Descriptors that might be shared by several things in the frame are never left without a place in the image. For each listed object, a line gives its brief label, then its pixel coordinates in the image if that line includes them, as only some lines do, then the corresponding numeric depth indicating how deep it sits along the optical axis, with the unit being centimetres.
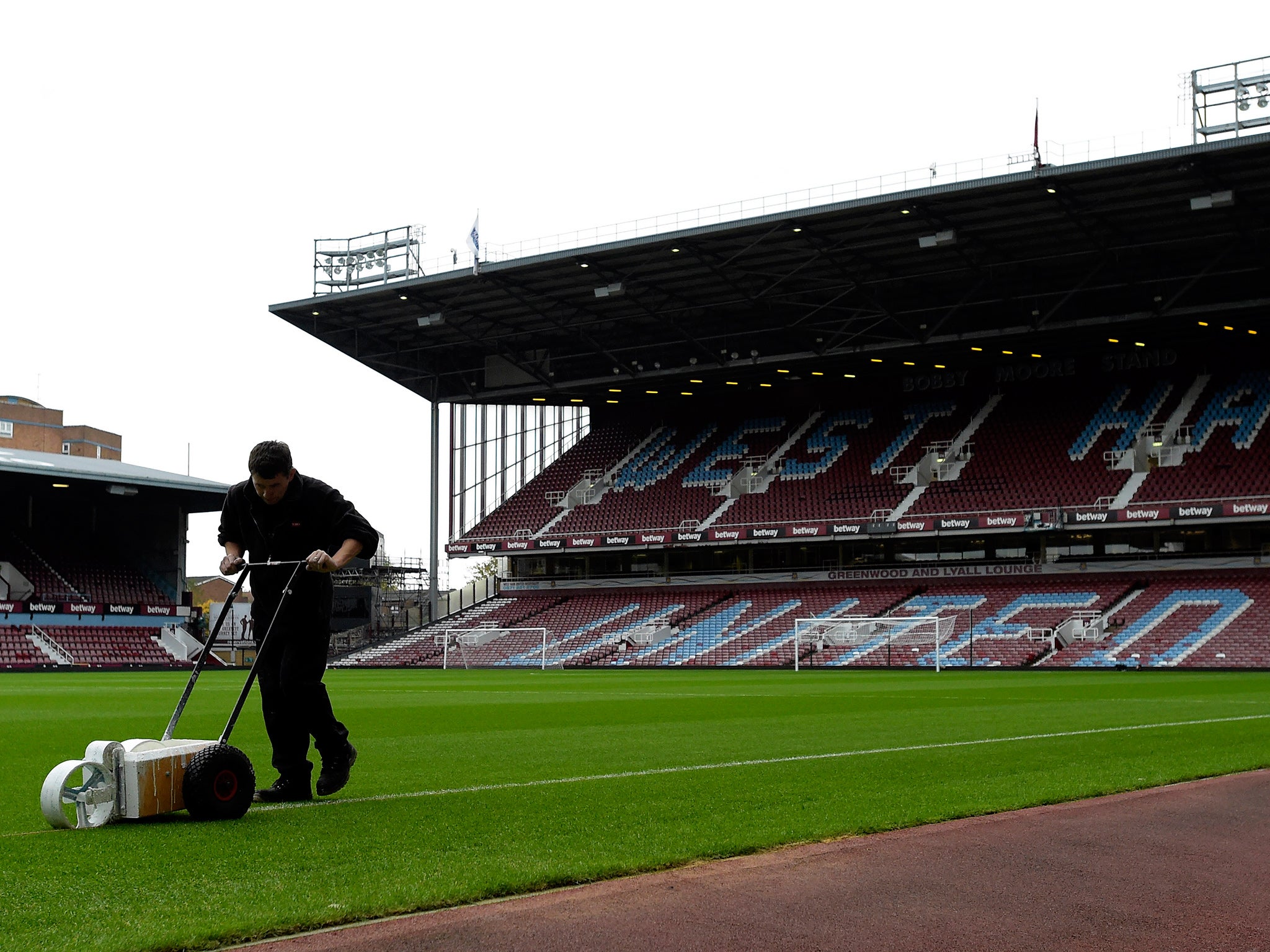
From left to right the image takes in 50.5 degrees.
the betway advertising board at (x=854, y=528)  4641
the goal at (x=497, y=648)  5244
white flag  5094
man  715
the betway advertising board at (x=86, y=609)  5288
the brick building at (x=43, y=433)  11081
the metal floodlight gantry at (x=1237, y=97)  4002
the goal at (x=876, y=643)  4525
